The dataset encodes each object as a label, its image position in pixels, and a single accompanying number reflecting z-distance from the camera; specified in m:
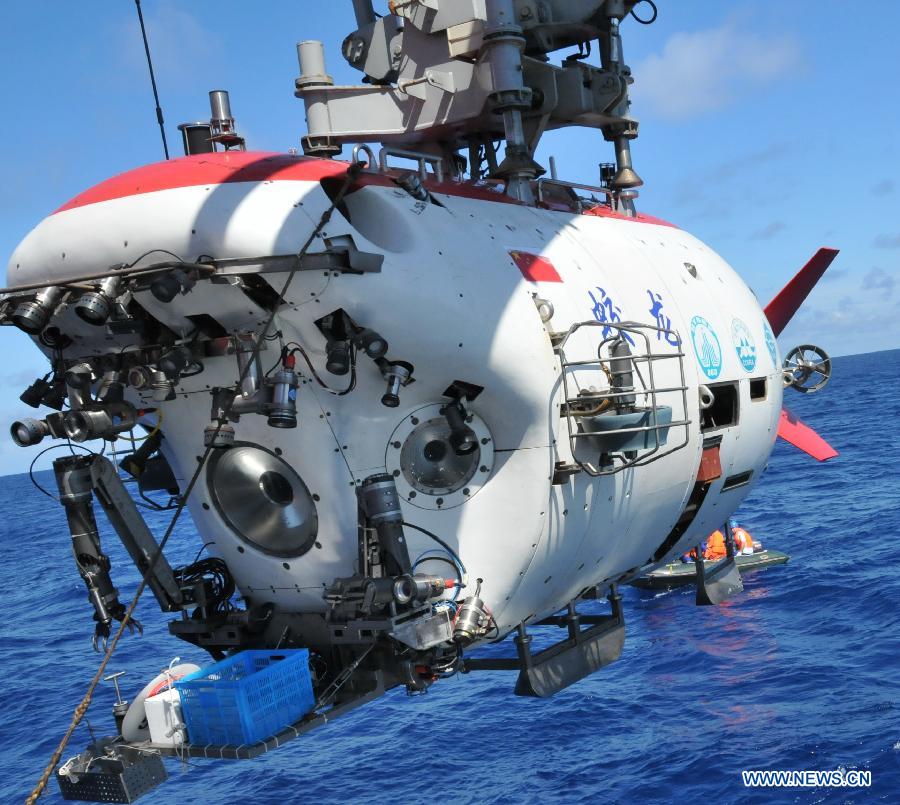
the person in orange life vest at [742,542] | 33.41
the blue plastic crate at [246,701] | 8.10
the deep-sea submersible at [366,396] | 8.35
